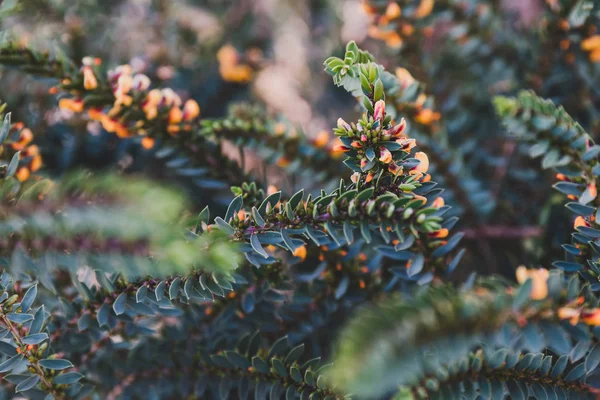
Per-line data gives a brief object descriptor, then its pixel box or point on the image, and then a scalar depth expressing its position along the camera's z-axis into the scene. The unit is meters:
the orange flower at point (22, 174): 0.72
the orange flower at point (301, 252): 0.70
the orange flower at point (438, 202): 0.69
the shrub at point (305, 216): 0.64
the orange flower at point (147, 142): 0.75
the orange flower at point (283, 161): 0.78
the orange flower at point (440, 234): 0.69
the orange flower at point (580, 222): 0.69
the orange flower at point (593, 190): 0.68
